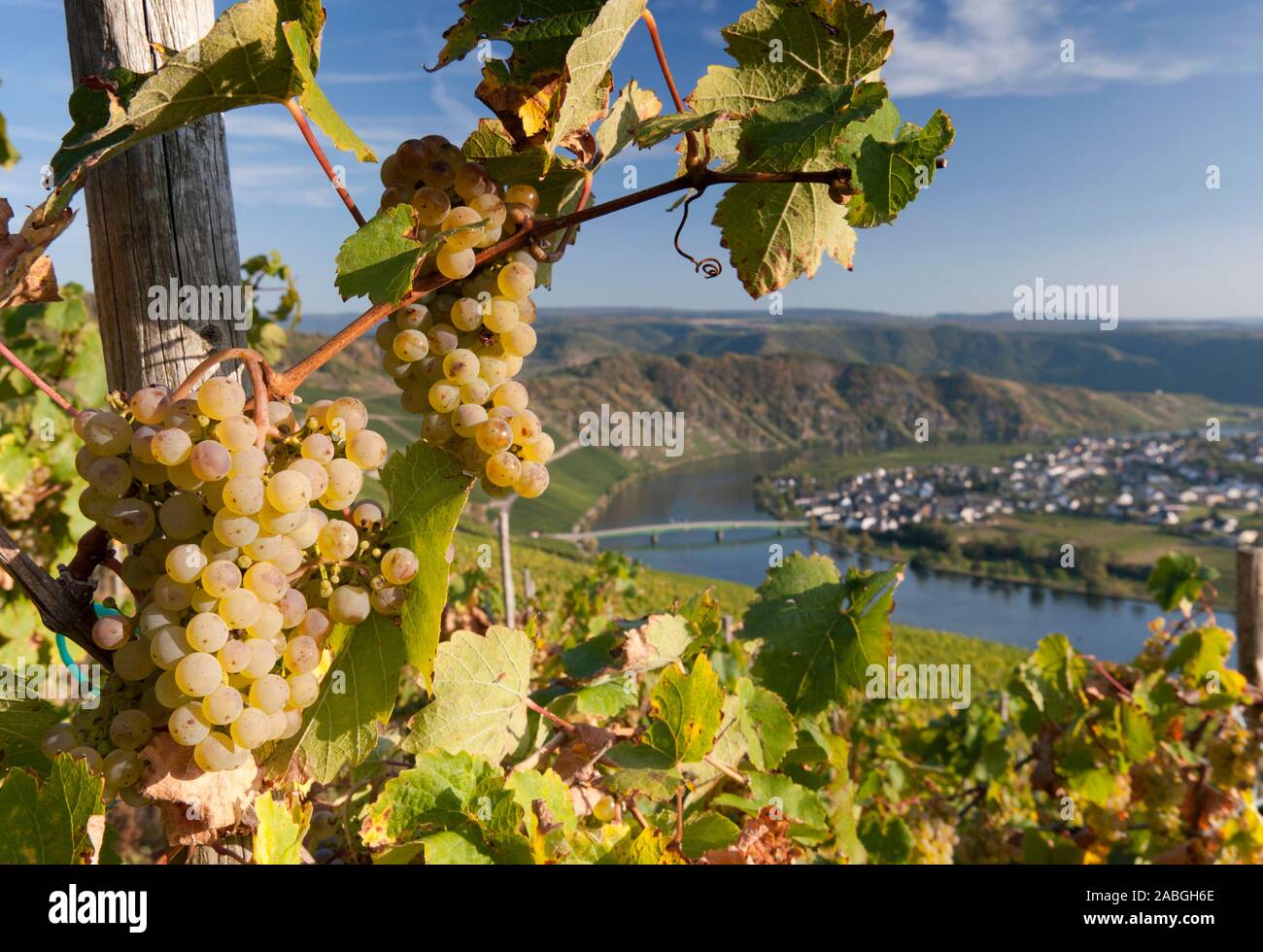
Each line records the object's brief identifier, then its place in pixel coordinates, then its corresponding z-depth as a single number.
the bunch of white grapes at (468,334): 0.41
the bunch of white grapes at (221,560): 0.36
